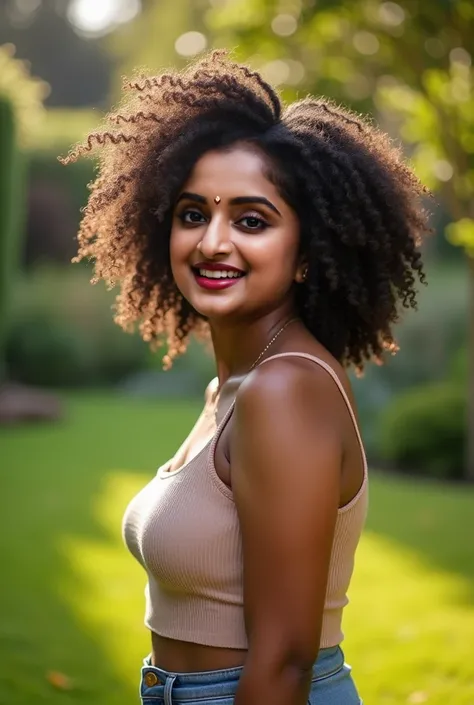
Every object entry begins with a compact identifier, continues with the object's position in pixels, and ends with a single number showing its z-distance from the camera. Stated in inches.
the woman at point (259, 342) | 64.9
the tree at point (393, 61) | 309.7
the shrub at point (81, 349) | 573.3
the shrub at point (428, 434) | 348.8
